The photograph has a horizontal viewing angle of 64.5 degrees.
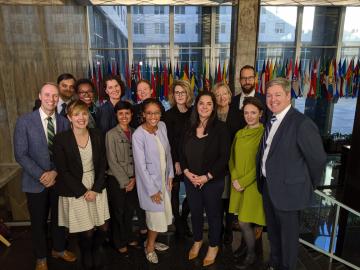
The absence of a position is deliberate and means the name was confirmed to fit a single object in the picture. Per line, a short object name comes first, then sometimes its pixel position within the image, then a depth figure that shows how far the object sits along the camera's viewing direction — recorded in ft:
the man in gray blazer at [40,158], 7.59
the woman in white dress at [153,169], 8.19
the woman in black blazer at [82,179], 7.50
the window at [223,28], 26.21
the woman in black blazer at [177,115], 9.09
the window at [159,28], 26.00
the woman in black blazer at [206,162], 8.21
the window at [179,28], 26.08
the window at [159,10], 25.75
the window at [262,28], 27.54
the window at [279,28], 27.30
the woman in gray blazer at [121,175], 8.27
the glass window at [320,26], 27.37
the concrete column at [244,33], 13.30
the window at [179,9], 25.77
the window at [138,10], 25.59
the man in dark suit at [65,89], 9.21
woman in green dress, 8.00
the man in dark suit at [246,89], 9.88
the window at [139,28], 25.95
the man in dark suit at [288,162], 6.73
